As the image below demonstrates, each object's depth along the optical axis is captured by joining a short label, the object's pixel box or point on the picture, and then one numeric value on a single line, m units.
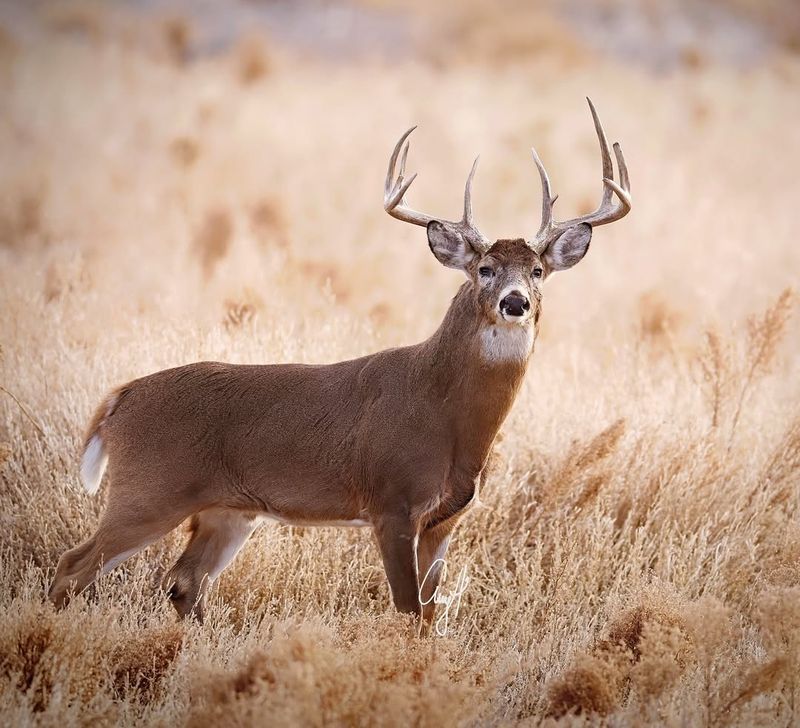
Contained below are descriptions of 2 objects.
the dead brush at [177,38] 51.47
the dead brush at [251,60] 47.03
